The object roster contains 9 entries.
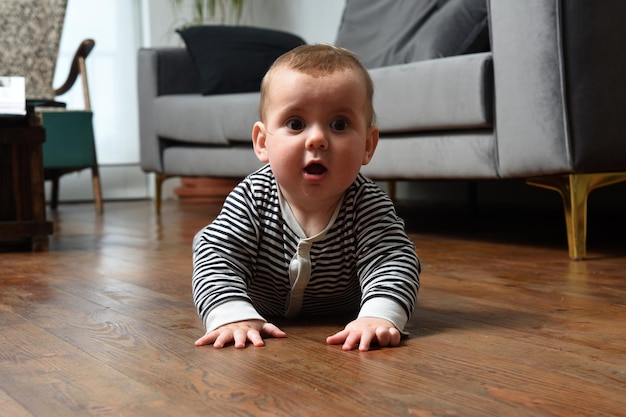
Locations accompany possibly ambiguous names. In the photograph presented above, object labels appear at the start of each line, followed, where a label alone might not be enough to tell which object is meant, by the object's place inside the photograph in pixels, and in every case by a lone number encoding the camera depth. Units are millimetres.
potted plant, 4652
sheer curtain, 4574
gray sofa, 1891
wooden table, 2332
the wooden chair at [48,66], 3727
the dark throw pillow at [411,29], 2508
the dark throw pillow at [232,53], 3355
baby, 1154
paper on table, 2234
